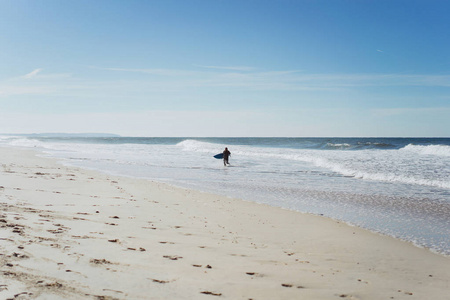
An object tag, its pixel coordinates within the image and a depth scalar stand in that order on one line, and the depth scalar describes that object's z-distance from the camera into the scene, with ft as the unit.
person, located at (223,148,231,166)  84.02
